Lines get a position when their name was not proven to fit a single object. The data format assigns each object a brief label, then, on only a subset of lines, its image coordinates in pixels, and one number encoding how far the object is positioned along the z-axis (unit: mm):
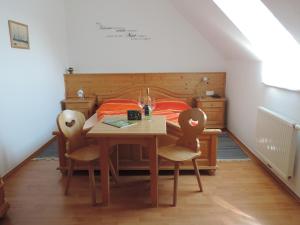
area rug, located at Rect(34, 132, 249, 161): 3355
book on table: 2245
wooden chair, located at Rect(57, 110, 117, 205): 2326
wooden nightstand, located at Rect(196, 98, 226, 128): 4428
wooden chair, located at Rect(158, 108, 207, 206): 2305
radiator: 2336
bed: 2805
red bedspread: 3791
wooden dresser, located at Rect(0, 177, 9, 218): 2115
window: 2533
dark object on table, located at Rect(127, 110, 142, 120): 2428
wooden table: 2059
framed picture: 3043
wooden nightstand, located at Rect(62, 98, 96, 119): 4320
